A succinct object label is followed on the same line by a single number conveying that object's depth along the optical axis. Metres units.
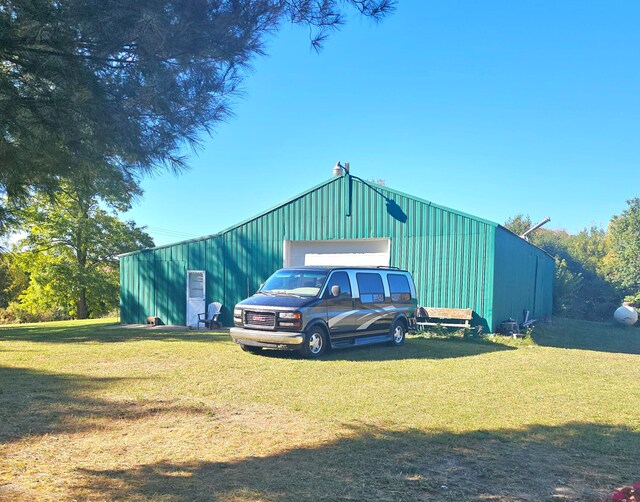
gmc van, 10.35
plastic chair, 17.91
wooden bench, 14.84
